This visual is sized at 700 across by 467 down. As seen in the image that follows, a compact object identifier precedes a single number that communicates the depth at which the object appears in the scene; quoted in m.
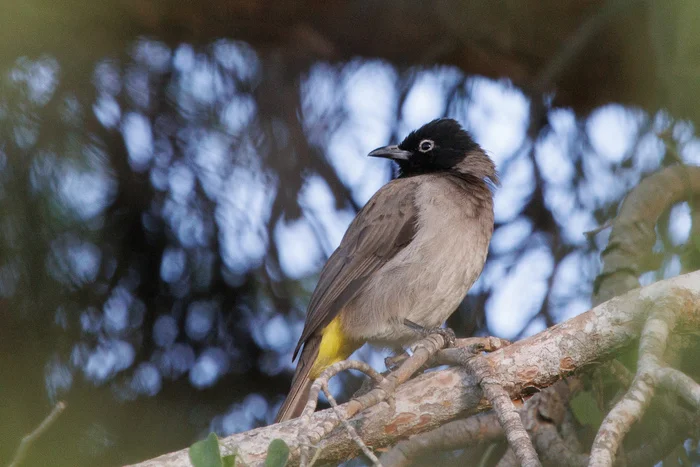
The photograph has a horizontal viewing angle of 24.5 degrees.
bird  8.21
